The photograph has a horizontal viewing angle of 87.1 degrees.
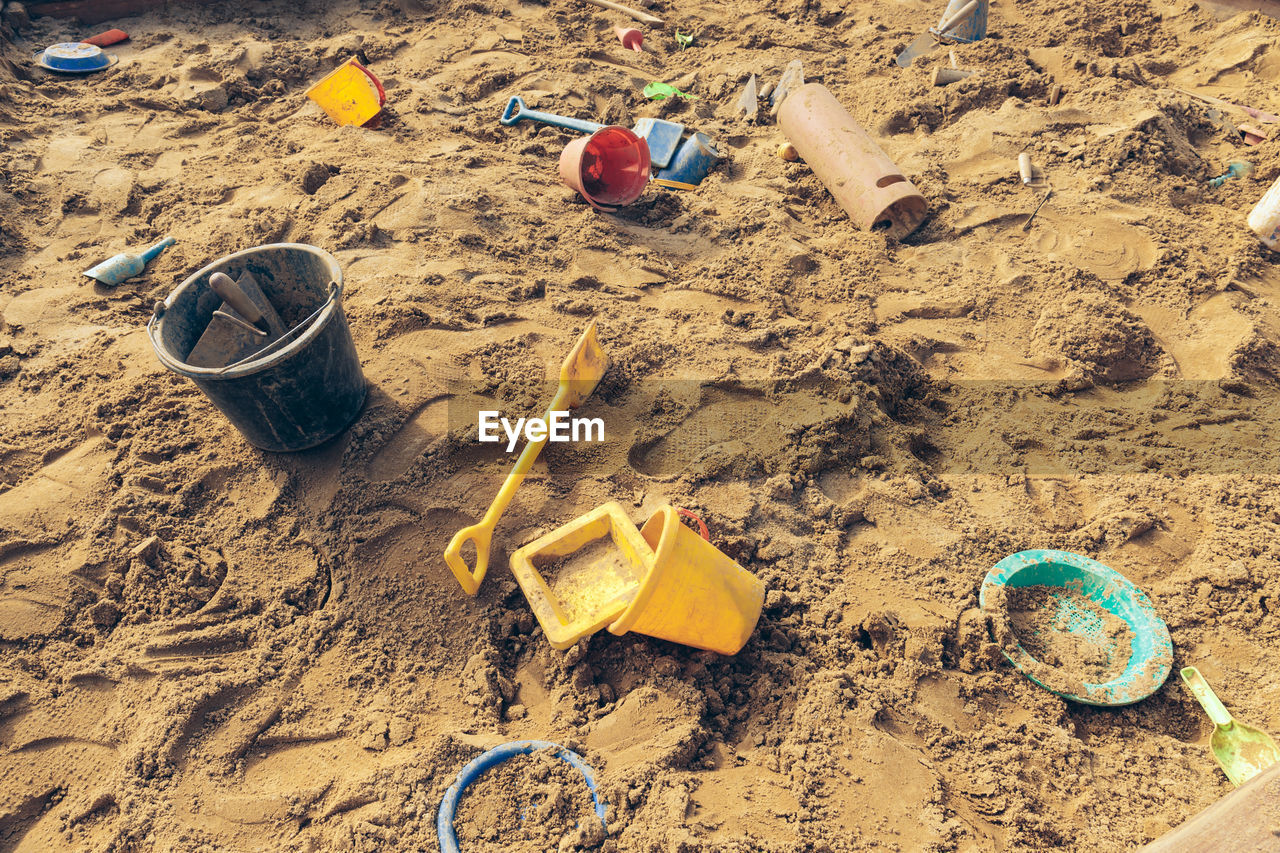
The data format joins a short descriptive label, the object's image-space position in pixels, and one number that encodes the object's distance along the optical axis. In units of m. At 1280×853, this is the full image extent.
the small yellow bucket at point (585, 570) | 1.90
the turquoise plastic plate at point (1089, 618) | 1.97
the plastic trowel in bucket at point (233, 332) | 2.29
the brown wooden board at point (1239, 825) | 1.41
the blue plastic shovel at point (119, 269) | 3.26
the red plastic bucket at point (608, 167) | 3.67
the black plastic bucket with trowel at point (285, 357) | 2.16
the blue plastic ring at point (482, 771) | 1.63
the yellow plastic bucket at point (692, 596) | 1.74
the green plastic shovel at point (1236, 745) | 1.79
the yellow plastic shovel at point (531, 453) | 2.07
